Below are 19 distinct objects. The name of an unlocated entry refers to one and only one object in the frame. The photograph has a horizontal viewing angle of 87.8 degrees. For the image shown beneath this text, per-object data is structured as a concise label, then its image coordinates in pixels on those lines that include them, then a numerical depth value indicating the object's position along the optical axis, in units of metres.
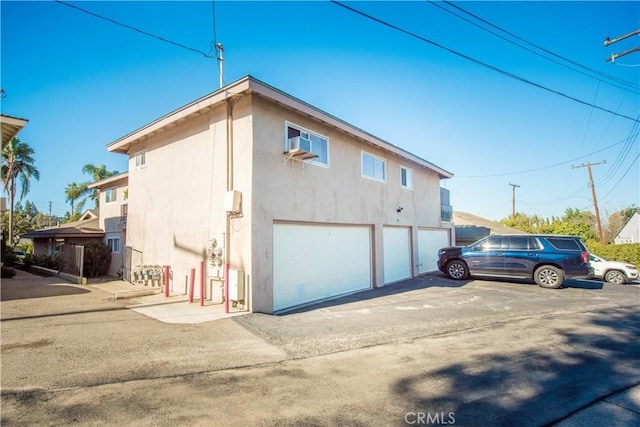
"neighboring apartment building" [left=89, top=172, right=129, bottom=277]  14.44
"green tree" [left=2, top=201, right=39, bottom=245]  33.92
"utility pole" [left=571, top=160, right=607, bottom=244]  25.00
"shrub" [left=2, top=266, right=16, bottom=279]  13.97
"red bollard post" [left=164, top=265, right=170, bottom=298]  9.98
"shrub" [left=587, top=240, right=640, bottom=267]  18.25
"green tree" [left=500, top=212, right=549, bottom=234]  34.99
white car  14.01
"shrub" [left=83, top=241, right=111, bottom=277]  14.26
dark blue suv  11.51
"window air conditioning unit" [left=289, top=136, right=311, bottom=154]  8.88
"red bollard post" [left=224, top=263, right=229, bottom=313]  7.93
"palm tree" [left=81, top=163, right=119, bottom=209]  32.50
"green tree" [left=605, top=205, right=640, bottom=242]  44.44
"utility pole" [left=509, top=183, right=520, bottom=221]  40.25
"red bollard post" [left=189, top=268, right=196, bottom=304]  9.14
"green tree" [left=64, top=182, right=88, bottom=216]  34.78
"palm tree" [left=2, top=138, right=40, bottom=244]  28.67
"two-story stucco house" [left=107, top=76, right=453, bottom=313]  8.34
